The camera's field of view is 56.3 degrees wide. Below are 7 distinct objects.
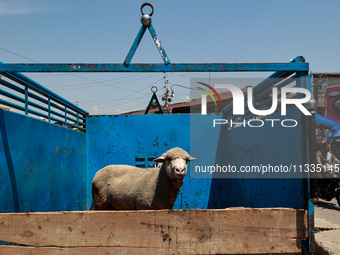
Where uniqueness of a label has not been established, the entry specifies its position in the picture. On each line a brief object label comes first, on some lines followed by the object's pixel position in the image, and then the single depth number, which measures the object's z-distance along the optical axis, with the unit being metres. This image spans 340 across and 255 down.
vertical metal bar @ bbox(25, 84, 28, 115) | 4.27
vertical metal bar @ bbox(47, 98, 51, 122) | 5.33
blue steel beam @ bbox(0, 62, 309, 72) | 3.21
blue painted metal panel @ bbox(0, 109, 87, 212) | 3.54
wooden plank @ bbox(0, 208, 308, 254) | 2.39
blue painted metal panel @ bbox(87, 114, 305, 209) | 7.54
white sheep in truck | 5.17
